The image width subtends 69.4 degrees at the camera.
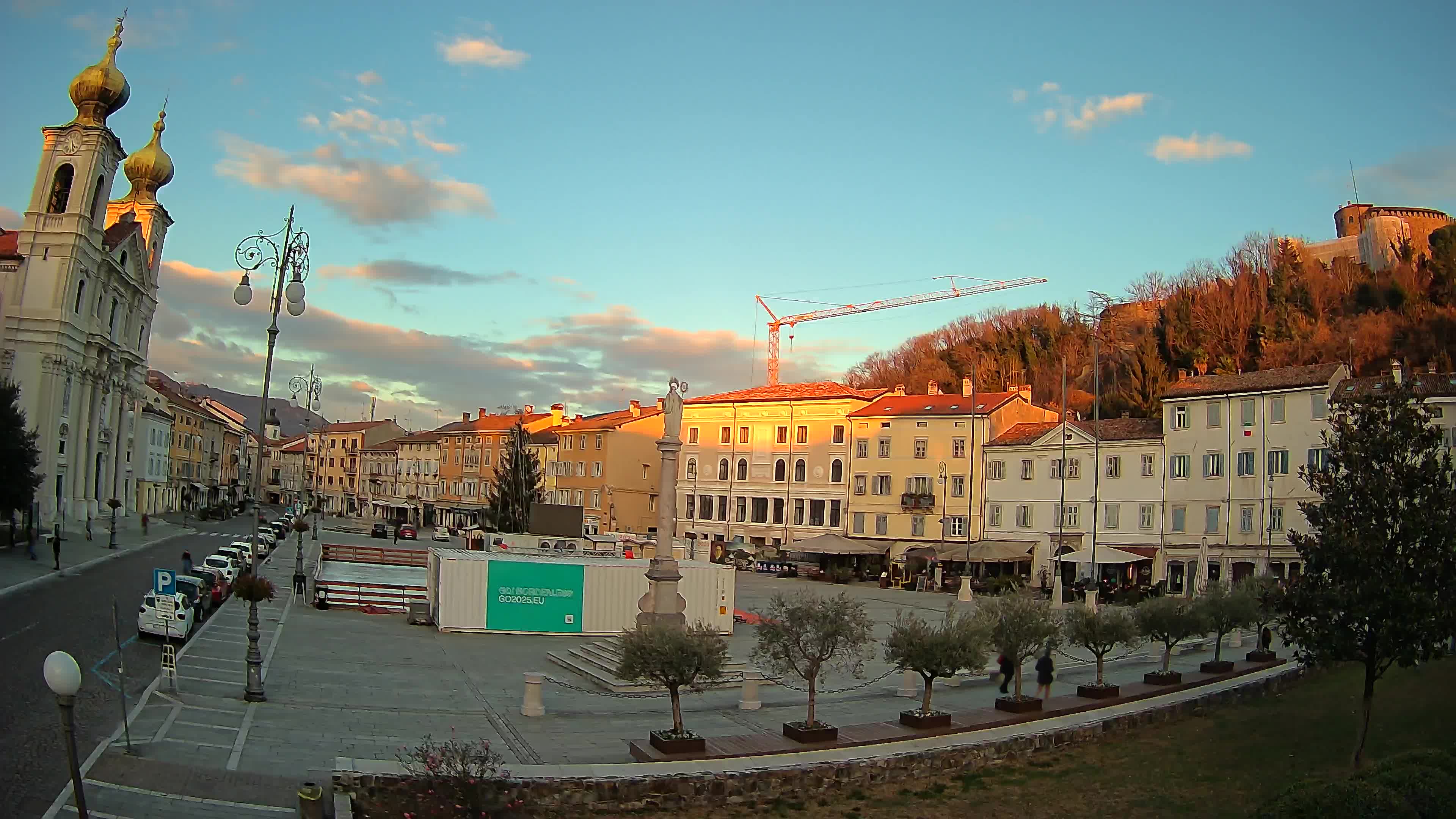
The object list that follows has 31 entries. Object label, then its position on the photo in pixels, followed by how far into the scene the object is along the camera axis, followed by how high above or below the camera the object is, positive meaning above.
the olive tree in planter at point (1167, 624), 24.20 -2.40
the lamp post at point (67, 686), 8.88 -1.79
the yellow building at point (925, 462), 63.84 +2.96
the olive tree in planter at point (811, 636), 17.97 -2.26
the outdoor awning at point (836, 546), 62.91 -2.47
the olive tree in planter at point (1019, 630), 20.70 -2.30
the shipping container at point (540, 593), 32.78 -3.11
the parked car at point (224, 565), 38.62 -3.21
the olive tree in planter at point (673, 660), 16.72 -2.56
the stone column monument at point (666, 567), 24.84 -1.63
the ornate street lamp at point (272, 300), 20.30 +3.66
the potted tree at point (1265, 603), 17.64 -1.53
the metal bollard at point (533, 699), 20.36 -4.00
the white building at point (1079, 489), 54.22 +1.45
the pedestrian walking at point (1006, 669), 23.08 -3.48
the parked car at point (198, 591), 29.61 -3.34
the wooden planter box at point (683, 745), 16.23 -3.81
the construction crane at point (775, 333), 133.62 +21.74
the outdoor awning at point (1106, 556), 50.44 -1.91
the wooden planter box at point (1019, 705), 20.39 -3.74
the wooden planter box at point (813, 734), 17.23 -3.77
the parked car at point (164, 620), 26.12 -3.55
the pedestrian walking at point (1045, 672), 22.12 -3.31
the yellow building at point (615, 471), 83.38 +2.05
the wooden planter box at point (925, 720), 18.62 -3.76
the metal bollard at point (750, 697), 21.47 -3.98
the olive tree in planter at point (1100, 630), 23.00 -2.47
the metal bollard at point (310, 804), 12.23 -3.72
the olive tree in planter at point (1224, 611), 25.31 -2.14
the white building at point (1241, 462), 48.03 +2.88
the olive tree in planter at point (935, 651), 18.69 -2.51
